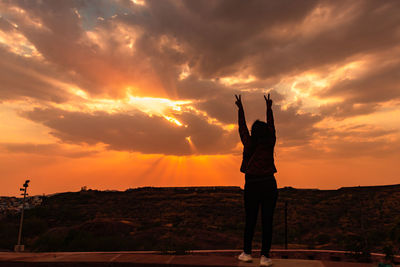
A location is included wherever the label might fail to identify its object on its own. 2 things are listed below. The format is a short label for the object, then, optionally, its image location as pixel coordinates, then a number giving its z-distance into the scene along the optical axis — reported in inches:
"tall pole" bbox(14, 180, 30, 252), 830.5
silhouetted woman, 250.4
